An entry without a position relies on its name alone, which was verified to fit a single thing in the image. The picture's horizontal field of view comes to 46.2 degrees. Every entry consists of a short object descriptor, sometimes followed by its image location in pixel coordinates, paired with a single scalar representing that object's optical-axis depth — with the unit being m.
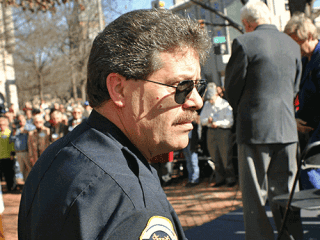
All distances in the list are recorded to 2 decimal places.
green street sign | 4.50
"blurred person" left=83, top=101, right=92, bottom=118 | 10.47
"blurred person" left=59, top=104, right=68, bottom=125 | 9.96
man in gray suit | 3.12
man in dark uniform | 0.88
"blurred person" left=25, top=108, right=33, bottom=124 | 10.86
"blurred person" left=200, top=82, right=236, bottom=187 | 7.38
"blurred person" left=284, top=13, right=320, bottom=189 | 2.90
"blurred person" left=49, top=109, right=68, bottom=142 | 9.53
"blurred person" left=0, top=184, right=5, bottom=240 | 1.52
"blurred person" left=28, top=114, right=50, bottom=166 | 9.04
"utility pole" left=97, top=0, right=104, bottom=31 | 16.24
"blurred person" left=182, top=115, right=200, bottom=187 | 8.05
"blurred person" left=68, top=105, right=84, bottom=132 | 9.00
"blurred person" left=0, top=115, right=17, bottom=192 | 9.54
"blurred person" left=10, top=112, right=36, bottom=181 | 9.30
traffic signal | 6.24
